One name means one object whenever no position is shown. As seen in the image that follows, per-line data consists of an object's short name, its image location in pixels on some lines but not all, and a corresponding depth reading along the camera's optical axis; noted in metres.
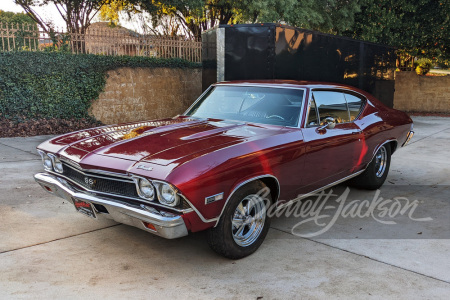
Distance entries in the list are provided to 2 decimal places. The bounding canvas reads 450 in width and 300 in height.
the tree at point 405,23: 16.17
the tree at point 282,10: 15.04
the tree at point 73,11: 15.63
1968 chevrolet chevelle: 3.33
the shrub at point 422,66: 20.66
